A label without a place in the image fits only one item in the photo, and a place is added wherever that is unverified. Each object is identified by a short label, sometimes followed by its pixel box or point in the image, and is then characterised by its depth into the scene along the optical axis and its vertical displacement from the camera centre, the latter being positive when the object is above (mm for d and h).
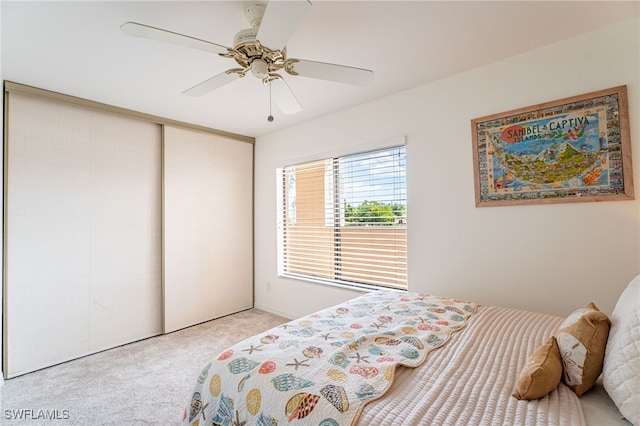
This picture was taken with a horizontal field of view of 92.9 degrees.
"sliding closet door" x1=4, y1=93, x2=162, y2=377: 2533 -37
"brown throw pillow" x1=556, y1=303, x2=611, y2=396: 1036 -462
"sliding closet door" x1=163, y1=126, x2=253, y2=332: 3472 -18
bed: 924 -579
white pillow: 864 -453
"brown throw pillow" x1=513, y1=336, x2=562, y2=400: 974 -519
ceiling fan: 1265 +880
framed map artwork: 1859 +448
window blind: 2986 +29
